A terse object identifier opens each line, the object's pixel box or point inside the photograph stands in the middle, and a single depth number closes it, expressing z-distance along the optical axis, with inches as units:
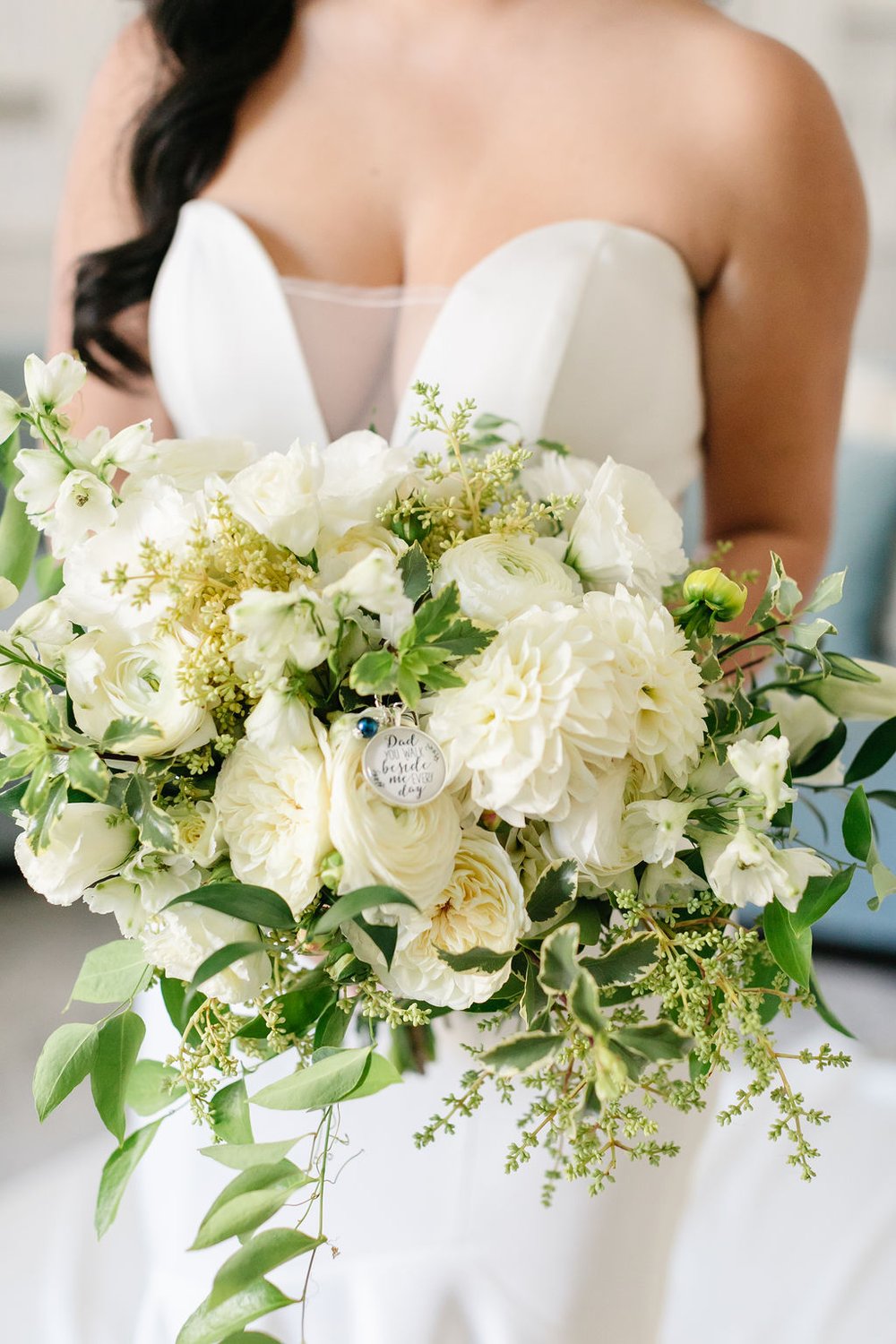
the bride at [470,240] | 42.2
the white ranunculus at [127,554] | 23.6
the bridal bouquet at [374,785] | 21.9
